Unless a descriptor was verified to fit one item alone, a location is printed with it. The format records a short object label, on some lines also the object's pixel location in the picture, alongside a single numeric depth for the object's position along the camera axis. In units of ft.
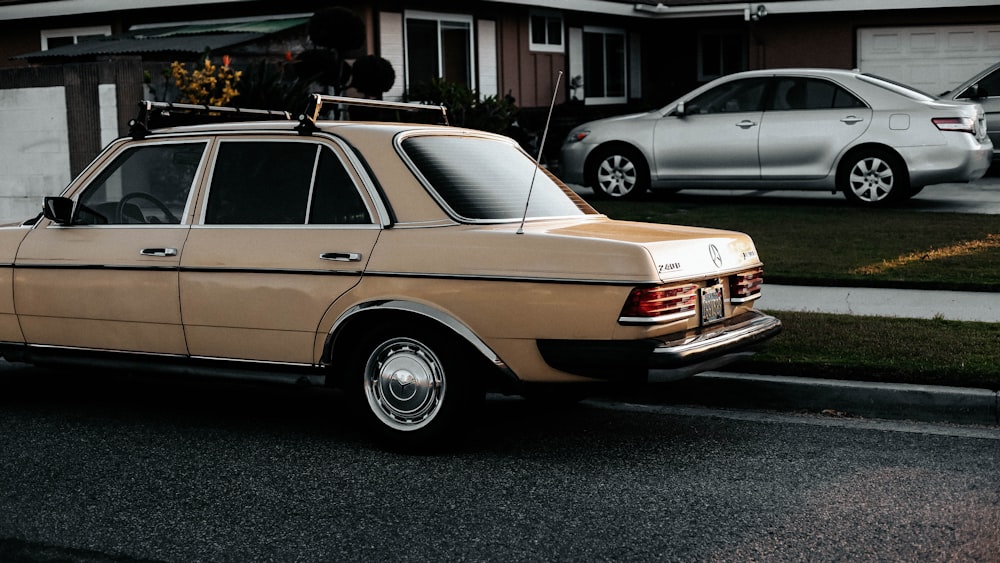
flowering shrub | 45.60
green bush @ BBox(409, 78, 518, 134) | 59.00
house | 62.13
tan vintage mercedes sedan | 18.01
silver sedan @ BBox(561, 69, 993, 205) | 47.24
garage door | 76.13
